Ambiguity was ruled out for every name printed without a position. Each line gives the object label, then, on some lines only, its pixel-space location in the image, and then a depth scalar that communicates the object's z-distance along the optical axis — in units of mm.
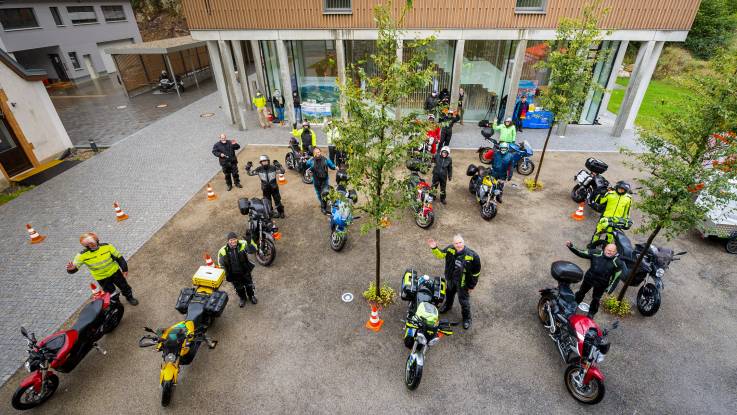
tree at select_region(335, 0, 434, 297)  5730
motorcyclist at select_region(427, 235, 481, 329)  6250
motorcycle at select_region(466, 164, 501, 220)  10070
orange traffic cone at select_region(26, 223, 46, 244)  9250
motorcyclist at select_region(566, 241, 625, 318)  6320
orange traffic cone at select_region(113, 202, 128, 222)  10234
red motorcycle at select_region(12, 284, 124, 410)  5445
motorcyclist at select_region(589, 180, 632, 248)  8008
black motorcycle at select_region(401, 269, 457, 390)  5559
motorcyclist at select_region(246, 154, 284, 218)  9664
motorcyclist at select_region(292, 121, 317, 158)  12156
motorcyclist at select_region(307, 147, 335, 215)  9594
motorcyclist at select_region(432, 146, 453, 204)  10094
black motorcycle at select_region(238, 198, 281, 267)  8414
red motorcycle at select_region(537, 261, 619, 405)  5410
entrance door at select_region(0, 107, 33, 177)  12531
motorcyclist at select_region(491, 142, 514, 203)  10492
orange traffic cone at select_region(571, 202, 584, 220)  10203
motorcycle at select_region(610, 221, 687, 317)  6888
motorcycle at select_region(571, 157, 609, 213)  10195
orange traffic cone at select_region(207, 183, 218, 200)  11281
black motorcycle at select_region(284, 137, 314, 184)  12219
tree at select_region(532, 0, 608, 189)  9742
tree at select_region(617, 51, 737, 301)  5559
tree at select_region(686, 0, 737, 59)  27484
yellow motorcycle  5531
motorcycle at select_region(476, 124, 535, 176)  12270
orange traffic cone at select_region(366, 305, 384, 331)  6812
